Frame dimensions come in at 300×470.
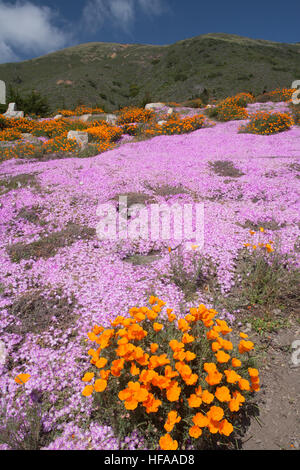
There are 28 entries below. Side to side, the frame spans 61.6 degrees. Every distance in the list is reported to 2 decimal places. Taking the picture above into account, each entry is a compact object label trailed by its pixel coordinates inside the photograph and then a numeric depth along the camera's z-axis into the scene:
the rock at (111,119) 22.19
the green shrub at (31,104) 28.84
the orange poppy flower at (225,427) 2.20
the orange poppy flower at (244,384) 2.42
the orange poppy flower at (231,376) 2.35
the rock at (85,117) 24.72
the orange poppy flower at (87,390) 2.48
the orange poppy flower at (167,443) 2.13
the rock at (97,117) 23.86
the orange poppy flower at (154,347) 2.66
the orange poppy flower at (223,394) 2.34
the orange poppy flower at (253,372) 2.48
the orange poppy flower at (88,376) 2.61
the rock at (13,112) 26.20
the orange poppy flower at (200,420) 2.19
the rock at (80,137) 14.30
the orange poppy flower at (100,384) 2.39
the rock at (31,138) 16.28
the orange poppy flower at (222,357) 2.51
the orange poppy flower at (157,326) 2.84
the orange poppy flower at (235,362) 2.52
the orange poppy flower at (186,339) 2.67
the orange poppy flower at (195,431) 2.22
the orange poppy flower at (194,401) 2.25
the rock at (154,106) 25.64
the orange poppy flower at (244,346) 2.63
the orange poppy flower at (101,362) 2.49
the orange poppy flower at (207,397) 2.28
